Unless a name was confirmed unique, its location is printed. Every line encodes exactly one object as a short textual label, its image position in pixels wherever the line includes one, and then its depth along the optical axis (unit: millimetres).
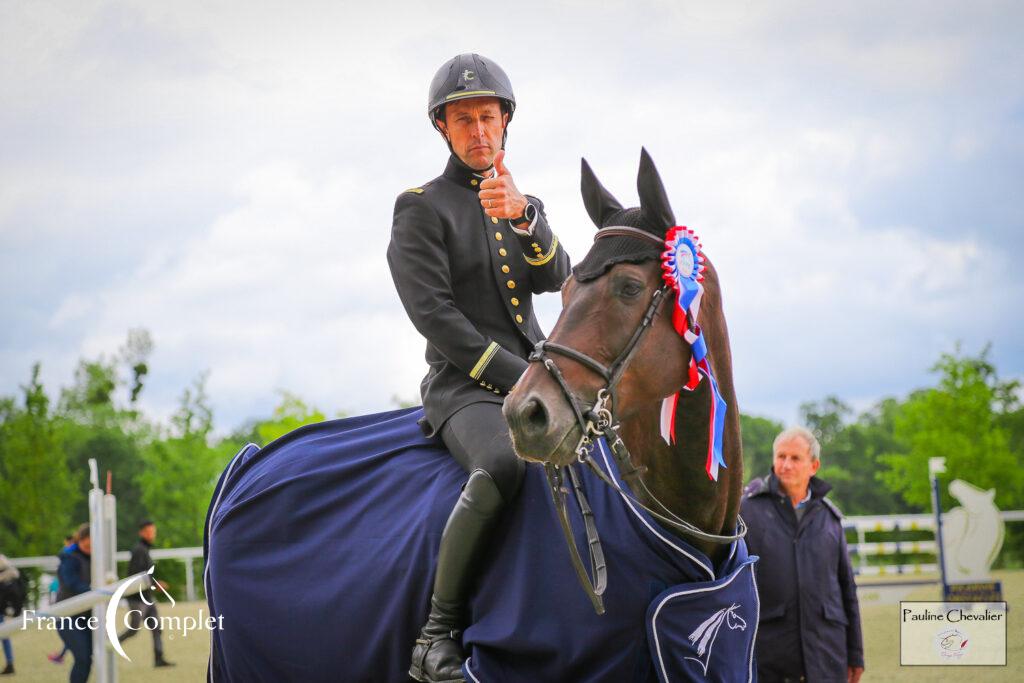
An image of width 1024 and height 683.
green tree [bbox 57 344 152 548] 39906
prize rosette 3551
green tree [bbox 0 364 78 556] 31188
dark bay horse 3467
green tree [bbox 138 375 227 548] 33312
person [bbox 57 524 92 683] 10695
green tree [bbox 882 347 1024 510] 28375
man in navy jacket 6203
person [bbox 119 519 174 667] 13289
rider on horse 3967
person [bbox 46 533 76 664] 12480
